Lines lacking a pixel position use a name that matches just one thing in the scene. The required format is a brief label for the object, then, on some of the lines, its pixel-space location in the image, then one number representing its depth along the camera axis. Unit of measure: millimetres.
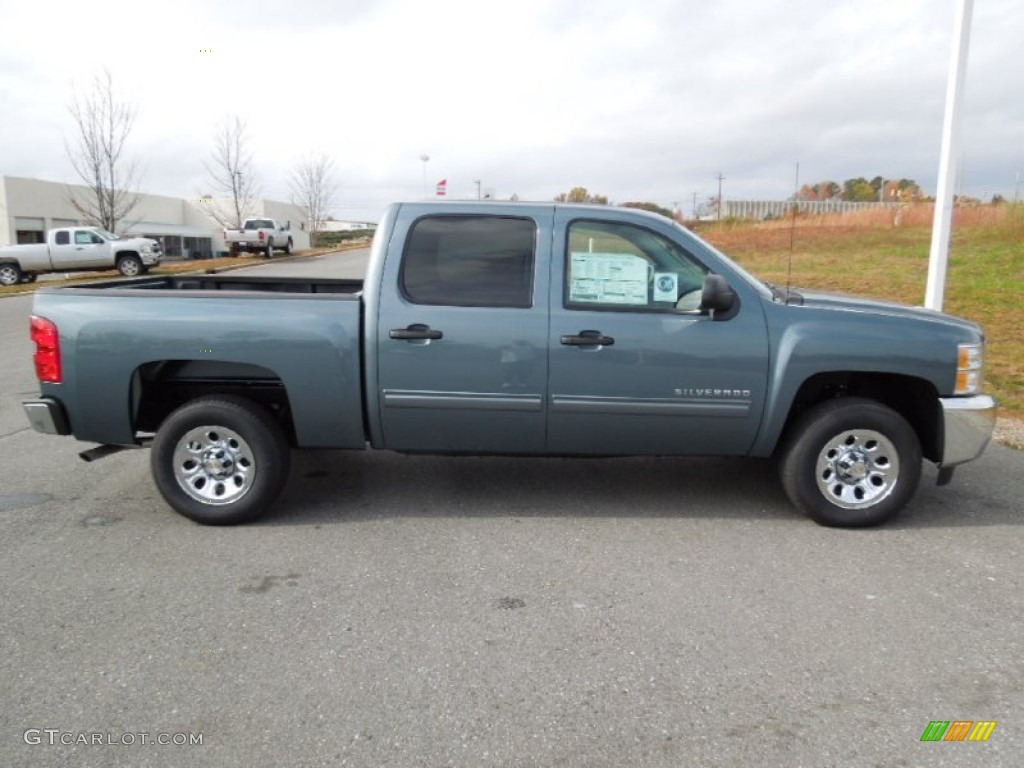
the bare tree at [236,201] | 39000
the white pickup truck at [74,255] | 25156
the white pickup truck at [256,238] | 36344
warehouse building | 41531
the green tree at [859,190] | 44594
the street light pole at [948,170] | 7887
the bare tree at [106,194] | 29844
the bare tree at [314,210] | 51406
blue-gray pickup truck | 4355
